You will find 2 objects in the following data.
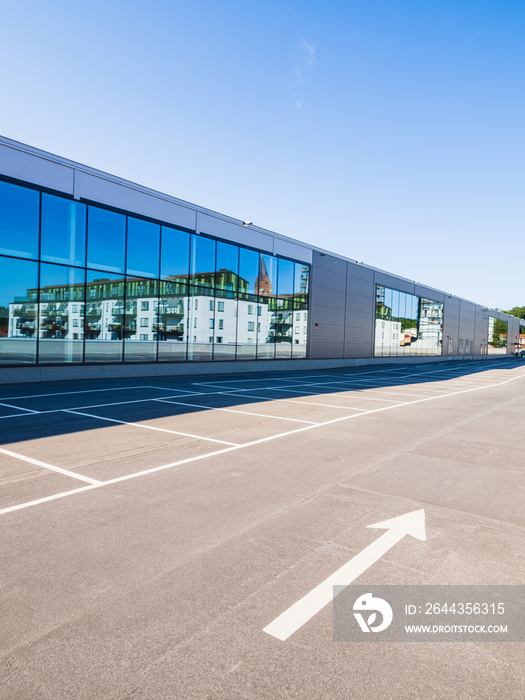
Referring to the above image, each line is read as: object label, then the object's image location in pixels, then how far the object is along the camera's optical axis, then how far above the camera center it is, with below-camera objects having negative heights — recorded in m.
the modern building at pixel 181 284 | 18.70 +3.32
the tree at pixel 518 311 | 182.30 +14.32
